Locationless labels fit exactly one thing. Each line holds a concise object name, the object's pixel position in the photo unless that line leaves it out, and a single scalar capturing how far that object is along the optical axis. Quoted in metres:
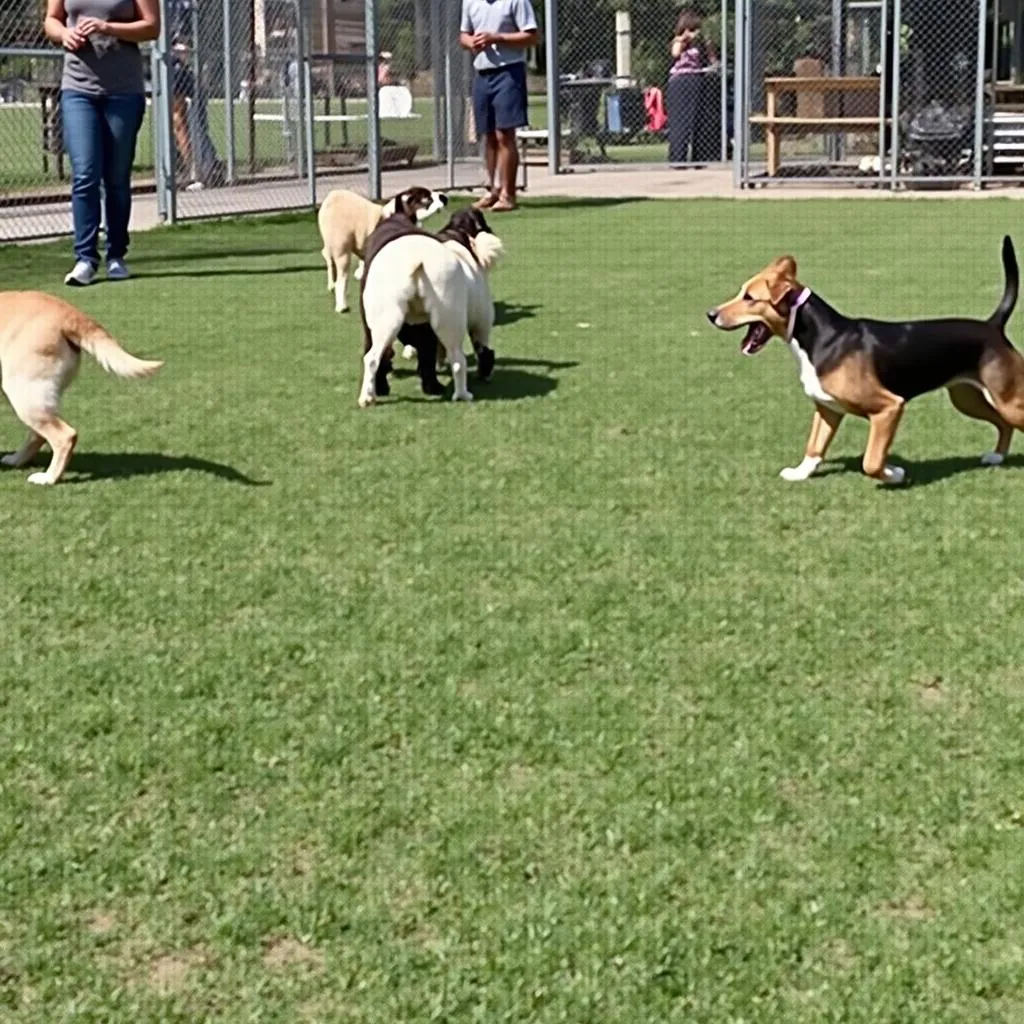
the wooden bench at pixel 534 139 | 24.75
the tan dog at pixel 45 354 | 5.50
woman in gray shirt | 10.57
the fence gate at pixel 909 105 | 19.19
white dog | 6.59
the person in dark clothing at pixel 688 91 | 25.19
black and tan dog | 5.48
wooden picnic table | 20.25
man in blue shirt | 15.63
